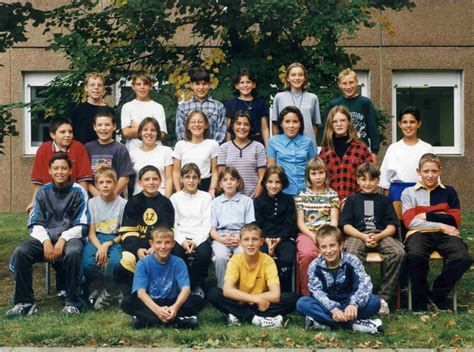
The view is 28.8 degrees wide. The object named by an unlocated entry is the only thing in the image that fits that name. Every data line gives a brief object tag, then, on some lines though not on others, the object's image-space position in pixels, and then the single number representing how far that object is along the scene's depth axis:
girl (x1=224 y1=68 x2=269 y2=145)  9.90
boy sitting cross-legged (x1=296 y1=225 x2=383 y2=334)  7.65
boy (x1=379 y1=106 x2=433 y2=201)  9.28
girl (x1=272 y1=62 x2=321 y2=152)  9.77
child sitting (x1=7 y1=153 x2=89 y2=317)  8.47
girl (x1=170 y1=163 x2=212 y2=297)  8.82
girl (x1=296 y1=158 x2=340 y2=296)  8.85
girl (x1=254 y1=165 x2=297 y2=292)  8.92
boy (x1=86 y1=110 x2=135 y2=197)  9.35
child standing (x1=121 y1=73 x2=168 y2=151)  9.98
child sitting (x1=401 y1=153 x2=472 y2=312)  8.51
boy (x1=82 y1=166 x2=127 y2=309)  8.64
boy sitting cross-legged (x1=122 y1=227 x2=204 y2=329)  7.78
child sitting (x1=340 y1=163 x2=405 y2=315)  8.59
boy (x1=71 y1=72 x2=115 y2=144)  9.77
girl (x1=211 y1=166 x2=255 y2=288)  8.83
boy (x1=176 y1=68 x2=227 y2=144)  9.89
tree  10.70
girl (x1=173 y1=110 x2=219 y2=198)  9.50
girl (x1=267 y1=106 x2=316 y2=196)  9.34
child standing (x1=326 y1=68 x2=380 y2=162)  9.72
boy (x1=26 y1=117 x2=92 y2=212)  9.20
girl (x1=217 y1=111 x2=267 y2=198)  9.49
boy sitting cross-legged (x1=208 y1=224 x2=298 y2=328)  7.98
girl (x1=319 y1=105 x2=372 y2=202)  9.20
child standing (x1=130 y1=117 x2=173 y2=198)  9.47
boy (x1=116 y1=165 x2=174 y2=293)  8.73
